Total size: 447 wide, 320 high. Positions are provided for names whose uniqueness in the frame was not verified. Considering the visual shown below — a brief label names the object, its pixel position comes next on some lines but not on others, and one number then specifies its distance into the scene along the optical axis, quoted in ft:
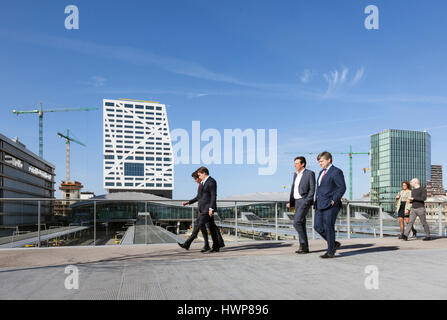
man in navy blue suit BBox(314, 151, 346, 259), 19.02
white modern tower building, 499.10
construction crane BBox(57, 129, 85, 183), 575.34
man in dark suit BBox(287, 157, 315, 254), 20.48
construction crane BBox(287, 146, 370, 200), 563.48
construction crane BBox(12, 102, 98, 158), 476.13
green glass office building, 478.18
